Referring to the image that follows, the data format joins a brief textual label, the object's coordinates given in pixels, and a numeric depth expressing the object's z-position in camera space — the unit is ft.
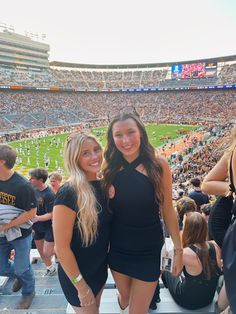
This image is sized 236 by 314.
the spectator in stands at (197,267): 6.57
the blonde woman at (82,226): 5.24
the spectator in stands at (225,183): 4.54
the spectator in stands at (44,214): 10.86
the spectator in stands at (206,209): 11.67
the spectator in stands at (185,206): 11.76
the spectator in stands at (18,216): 8.26
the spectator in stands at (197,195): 16.07
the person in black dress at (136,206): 5.67
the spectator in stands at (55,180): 12.58
